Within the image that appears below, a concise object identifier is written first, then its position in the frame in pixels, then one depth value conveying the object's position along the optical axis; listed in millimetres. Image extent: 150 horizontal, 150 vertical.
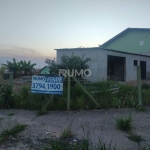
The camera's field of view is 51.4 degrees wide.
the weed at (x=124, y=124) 3777
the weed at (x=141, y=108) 5426
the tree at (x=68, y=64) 8352
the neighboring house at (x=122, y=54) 14289
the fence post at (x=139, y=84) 5660
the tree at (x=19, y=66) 24469
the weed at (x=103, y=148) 2535
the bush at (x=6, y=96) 5969
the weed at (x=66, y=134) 3414
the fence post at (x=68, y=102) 5578
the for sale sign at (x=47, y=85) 5551
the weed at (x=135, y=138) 3201
